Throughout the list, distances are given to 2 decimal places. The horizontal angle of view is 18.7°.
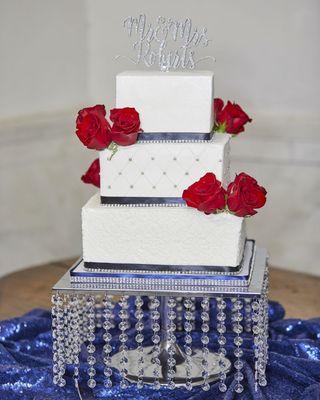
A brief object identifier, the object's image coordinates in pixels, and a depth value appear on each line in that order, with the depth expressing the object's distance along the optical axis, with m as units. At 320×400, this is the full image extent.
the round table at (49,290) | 4.73
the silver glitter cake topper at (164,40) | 3.38
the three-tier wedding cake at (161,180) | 3.22
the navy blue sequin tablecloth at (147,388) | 3.31
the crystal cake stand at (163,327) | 3.20
